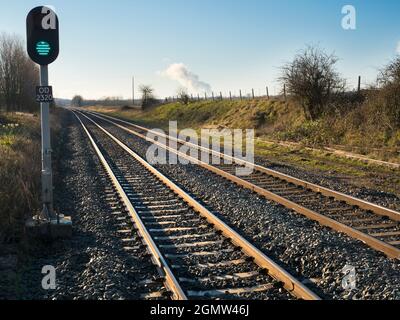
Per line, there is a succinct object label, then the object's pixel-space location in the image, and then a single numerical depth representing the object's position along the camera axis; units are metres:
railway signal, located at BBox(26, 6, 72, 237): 6.84
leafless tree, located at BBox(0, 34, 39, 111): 52.25
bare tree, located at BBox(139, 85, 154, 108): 72.38
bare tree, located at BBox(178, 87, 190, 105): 56.91
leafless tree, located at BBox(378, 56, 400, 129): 18.22
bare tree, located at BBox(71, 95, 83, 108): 170.99
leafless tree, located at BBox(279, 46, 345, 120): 24.53
